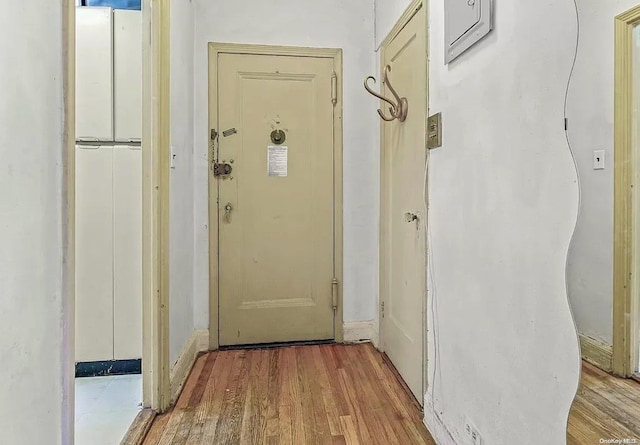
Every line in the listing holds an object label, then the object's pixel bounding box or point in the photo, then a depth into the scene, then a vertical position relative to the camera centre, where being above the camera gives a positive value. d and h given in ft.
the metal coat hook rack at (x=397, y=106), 6.78 +1.81
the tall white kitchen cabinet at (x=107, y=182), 6.82 +0.53
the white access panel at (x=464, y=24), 4.06 +2.03
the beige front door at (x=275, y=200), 8.43 +0.28
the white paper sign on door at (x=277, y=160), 8.55 +1.12
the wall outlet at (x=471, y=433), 4.20 -2.31
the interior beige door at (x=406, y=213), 6.06 +0.01
